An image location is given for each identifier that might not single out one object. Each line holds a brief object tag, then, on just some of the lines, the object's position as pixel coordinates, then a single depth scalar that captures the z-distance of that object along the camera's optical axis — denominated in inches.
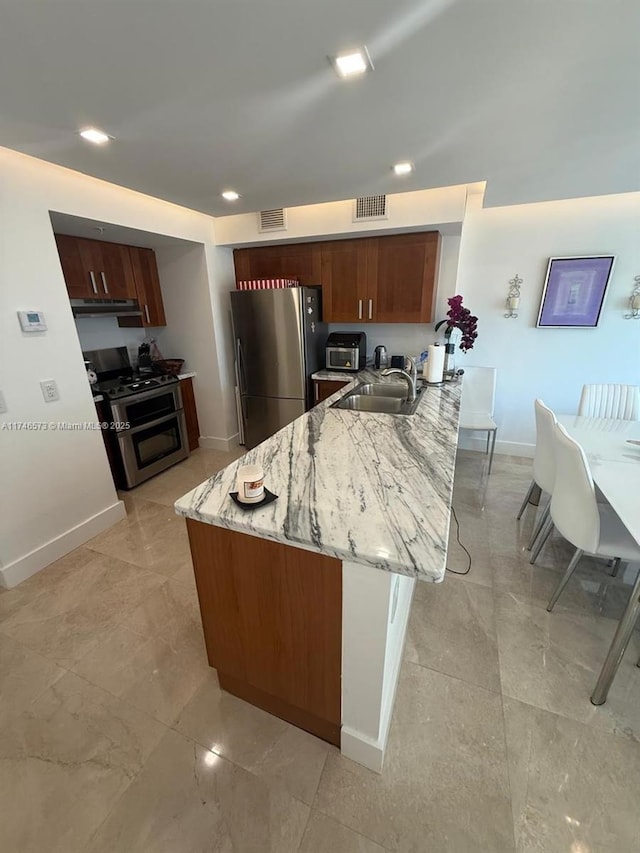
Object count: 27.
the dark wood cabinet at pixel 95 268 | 103.5
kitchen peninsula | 38.0
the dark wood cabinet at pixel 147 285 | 127.0
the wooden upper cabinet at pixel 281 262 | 129.4
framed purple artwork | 115.4
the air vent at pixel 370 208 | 110.0
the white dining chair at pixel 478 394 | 127.8
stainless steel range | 112.3
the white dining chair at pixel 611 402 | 97.4
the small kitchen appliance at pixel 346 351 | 133.0
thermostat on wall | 77.0
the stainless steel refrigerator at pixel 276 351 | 124.0
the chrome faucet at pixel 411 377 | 84.4
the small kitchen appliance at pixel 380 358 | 135.5
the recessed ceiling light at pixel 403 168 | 80.3
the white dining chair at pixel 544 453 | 75.5
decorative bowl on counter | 141.6
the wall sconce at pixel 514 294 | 125.3
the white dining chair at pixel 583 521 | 58.8
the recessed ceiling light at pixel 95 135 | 62.7
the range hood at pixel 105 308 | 108.9
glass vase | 121.9
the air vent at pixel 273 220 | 122.0
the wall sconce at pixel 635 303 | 112.5
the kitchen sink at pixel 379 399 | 94.9
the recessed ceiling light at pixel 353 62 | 45.0
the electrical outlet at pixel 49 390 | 82.6
